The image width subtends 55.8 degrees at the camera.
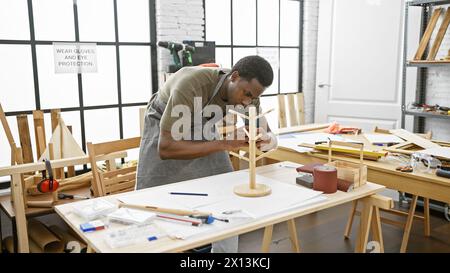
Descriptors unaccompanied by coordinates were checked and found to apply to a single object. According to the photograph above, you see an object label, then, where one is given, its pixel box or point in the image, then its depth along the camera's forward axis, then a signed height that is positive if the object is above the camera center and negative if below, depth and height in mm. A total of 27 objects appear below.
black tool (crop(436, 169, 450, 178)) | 1938 -496
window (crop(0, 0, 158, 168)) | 3080 +26
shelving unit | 3614 -24
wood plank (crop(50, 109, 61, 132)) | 3012 -336
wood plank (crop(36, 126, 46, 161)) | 2904 -478
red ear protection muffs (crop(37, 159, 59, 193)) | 2377 -652
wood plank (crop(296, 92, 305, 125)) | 4508 -430
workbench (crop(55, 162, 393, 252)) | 1271 -521
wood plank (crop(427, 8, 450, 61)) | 3658 +232
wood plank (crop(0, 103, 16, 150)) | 2673 -358
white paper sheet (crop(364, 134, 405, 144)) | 2657 -470
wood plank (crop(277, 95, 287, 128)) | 4238 -449
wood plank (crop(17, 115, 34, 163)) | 2797 -451
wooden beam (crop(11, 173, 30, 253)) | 2133 -744
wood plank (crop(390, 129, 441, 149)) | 2475 -455
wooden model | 1708 -397
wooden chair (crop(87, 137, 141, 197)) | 2221 -584
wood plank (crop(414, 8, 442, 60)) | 3695 +268
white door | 4152 +24
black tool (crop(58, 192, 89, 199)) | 2735 -817
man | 1890 -245
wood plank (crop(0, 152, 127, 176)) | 2123 -500
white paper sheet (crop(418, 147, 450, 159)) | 2146 -453
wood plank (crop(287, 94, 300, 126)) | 4344 -455
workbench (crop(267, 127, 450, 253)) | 1919 -538
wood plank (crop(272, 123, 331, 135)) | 3115 -470
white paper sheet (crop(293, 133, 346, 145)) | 2678 -467
